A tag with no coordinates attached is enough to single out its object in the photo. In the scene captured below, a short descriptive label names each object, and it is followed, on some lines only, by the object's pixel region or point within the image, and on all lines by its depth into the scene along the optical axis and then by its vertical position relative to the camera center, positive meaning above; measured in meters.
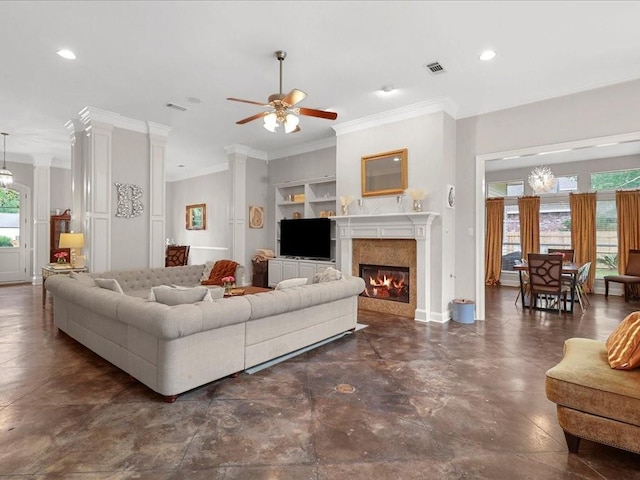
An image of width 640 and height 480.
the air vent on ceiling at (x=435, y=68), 3.96 +2.03
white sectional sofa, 2.61 -0.80
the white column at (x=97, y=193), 5.44 +0.76
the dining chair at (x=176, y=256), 9.10 -0.41
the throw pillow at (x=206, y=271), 6.06 -0.54
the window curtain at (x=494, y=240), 9.13 +0.00
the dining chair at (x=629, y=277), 6.67 -0.73
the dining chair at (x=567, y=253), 7.46 -0.28
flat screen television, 6.76 +0.06
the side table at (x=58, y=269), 5.44 -0.46
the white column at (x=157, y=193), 6.13 +0.87
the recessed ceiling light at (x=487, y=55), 3.69 +2.01
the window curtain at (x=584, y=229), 7.87 +0.25
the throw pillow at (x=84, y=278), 4.09 -0.46
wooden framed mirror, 5.42 +1.09
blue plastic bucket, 5.07 -1.05
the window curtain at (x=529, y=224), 8.61 +0.41
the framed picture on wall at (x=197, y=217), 10.02 +0.72
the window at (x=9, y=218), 8.61 +0.59
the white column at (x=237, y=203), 7.73 +0.86
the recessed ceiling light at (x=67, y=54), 3.69 +2.04
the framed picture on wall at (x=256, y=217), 7.99 +0.56
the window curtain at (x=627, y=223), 7.37 +0.37
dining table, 5.68 -0.53
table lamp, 5.40 -0.03
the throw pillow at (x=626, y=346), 2.02 -0.65
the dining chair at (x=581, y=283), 6.04 -0.77
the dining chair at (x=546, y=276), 5.53 -0.60
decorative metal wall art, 5.79 +0.69
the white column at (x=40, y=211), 8.62 +0.77
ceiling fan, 3.44 +1.32
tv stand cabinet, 6.80 -0.55
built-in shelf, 7.26 +0.92
